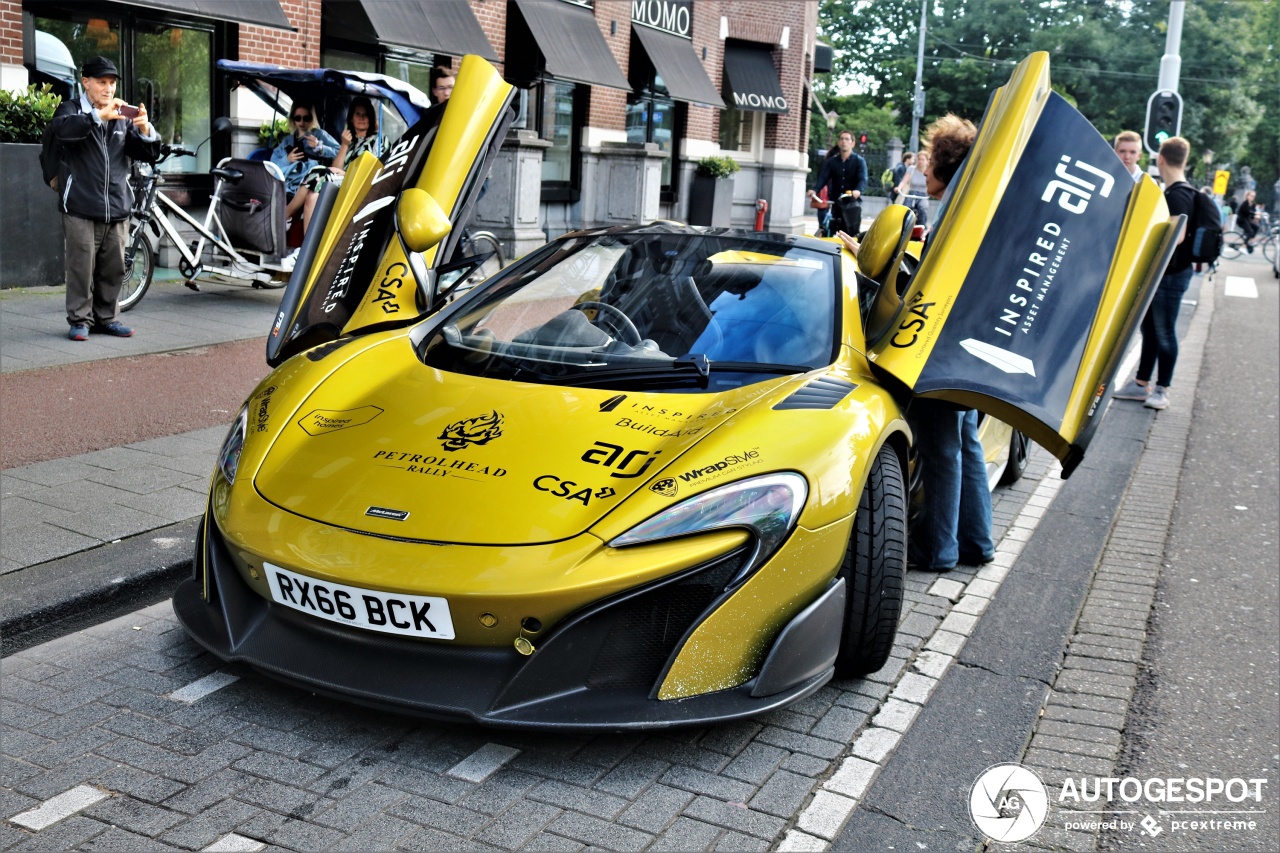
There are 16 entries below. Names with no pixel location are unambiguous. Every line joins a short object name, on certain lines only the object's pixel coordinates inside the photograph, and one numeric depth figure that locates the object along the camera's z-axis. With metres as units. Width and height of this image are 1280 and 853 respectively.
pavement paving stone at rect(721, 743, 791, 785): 3.23
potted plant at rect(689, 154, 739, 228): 23.91
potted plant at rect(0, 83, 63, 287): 9.99
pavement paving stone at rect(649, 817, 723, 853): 2.85
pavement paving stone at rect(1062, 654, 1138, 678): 4.17
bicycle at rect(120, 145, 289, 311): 10.21
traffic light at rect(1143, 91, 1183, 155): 17.92
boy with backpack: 8.72
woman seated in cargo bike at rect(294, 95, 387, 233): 10.58
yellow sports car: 3.12
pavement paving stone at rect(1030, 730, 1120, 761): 3.53
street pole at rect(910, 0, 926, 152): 51.44
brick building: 12.21
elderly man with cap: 8.16
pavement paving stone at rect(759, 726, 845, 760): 3.40
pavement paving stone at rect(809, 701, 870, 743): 3.51
